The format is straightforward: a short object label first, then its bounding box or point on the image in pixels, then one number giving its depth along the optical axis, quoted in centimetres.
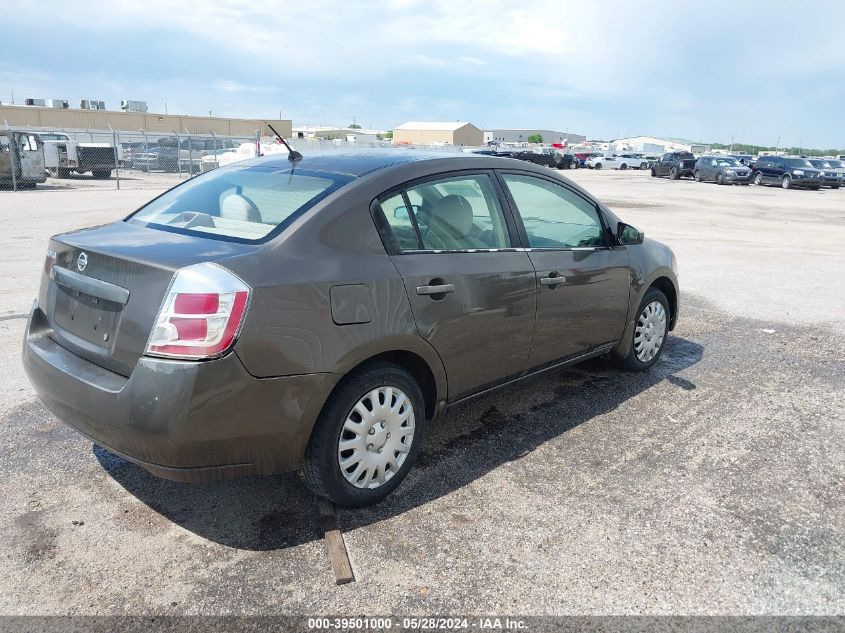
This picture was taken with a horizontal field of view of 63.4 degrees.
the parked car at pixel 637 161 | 5694
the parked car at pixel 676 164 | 3844
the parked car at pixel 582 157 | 5651
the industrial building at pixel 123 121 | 6050
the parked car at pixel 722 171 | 3478
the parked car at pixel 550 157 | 4535
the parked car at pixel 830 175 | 3403
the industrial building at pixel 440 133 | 10252
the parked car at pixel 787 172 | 3322
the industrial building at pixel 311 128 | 11680
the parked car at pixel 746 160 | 3757
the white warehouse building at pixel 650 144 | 10561
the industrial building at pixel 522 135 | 13538
